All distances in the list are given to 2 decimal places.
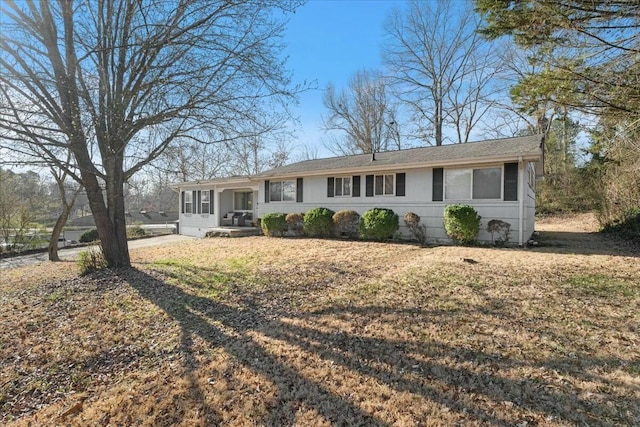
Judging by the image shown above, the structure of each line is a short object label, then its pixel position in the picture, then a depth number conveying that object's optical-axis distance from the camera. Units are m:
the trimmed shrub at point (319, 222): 13.20
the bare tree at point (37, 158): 6.24
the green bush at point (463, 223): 10.16
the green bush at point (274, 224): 14.50
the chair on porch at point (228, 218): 18.41
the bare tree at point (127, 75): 6.50
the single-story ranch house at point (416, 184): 10.12
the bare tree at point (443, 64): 25.28
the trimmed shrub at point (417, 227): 11.58
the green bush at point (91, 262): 8.01
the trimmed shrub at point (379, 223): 11.62
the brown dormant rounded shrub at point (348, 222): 12.81
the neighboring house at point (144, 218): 34.16
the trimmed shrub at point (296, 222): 14.18
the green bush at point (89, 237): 19.15
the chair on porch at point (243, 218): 18.20
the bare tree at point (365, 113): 28.70
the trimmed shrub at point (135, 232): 20.23
